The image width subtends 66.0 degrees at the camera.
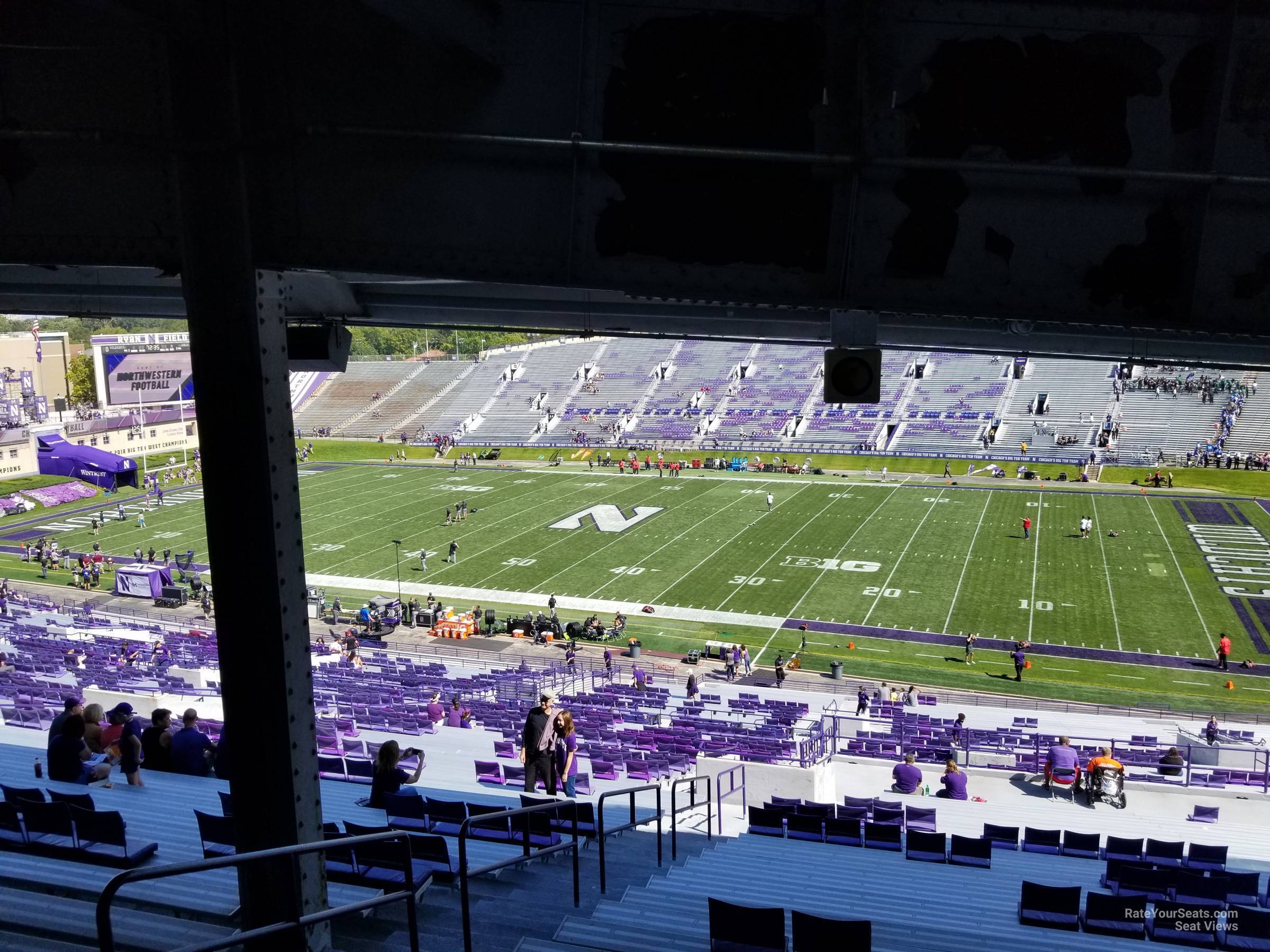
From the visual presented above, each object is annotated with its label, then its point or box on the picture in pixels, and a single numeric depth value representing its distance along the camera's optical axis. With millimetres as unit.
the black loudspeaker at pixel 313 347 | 7305
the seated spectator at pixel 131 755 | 9234
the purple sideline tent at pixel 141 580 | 32125
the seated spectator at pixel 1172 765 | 14906
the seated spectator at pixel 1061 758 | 13641
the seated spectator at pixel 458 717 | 17734
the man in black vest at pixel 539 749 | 10164
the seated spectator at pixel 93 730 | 10461
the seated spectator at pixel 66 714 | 9680
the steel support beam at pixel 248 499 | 5297
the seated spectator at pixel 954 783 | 13148
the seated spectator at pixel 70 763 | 9438
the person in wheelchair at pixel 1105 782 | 13141
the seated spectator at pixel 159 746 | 10234
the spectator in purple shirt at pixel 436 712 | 17750
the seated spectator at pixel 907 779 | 13352
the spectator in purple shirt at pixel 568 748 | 10312
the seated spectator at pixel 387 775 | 8617
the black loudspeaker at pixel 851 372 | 6871
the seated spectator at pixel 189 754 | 10188
